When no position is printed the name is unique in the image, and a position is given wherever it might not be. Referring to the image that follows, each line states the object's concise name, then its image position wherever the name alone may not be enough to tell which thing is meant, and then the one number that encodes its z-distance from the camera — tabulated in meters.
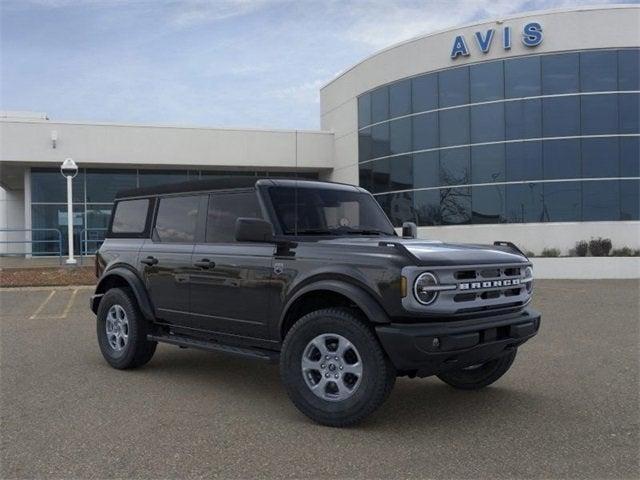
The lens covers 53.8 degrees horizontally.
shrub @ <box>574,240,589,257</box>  20.74
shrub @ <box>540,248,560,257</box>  20.97
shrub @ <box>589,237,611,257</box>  20.50
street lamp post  19.20
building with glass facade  21.52
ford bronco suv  4.50
